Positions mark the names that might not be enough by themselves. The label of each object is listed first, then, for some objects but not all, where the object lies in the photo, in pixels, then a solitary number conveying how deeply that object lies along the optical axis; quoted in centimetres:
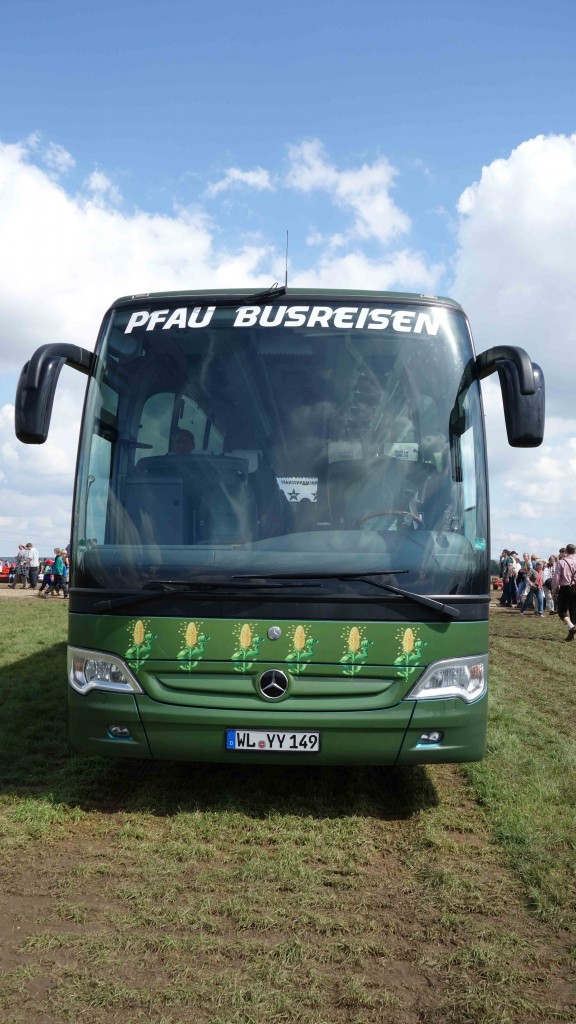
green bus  505
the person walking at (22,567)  3462
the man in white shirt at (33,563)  3391
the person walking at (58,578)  2919
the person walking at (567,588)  1789
